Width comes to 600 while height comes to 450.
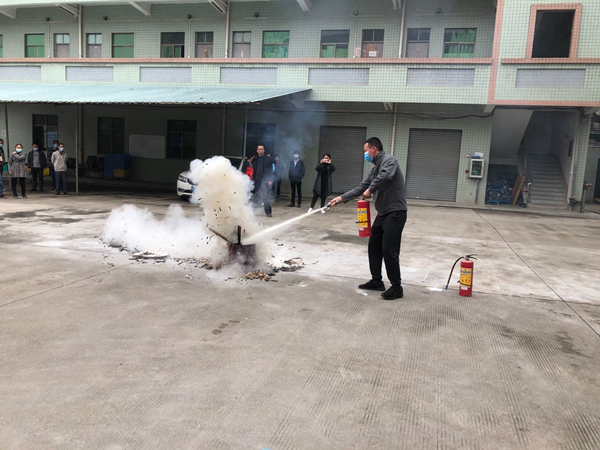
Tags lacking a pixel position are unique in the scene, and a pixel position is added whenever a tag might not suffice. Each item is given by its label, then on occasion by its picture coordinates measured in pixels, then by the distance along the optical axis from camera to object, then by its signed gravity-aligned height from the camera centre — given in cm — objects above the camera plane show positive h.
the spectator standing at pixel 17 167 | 1323 -52
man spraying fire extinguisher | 529 -50
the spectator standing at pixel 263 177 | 1139 -38
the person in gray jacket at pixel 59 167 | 1449 -50
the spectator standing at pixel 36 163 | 1500 -42
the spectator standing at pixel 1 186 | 1335 -108
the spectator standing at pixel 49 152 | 2119 -7
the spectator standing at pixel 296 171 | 1336 -22
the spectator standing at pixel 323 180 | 1274 -42
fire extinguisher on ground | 542 -126
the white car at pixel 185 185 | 1423 -84
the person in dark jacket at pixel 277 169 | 1313 -19
